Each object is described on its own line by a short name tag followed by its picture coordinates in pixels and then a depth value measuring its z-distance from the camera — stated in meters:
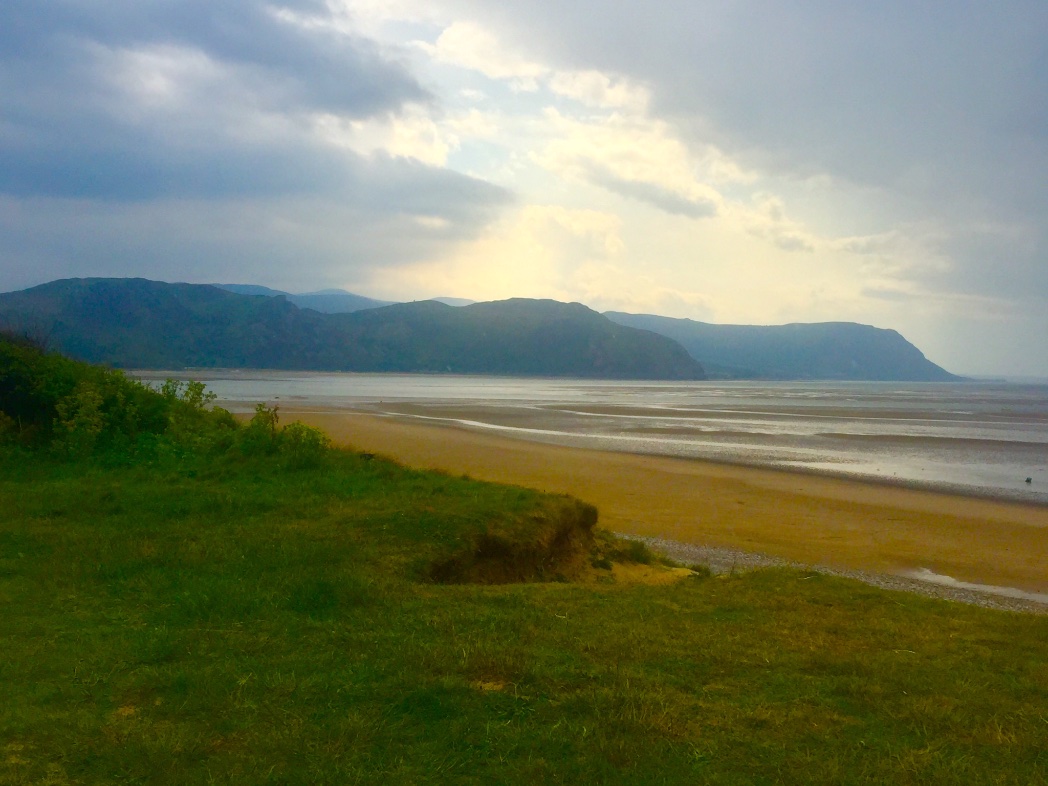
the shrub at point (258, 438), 14.67
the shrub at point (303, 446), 13.75
